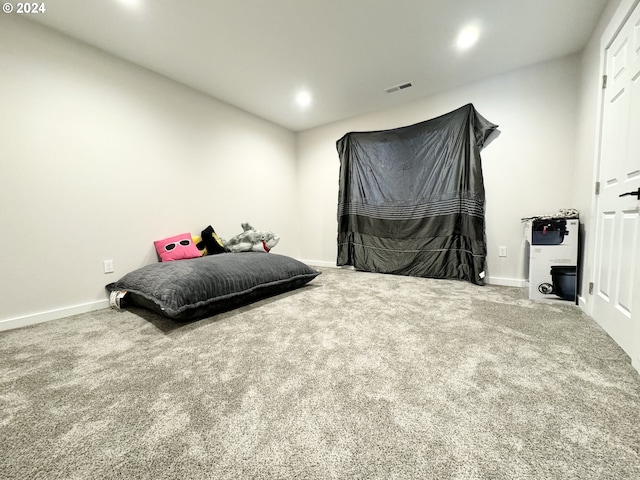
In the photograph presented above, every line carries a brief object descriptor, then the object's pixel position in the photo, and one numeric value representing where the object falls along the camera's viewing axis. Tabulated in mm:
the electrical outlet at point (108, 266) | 2352
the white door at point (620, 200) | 1401
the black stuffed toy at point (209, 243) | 2943
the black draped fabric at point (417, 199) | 2955
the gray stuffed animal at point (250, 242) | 3021
